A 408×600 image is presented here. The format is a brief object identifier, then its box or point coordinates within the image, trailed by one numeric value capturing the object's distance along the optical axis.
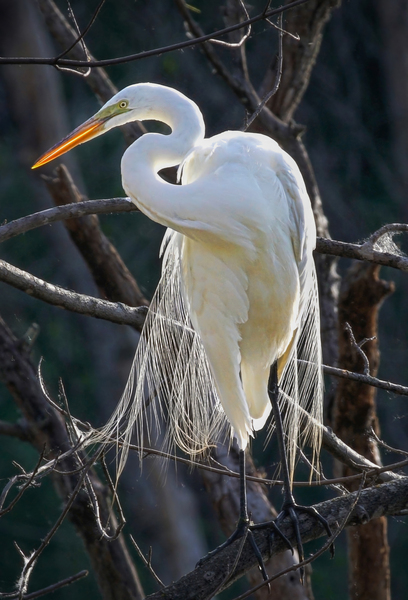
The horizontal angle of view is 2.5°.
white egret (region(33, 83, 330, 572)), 11.23
